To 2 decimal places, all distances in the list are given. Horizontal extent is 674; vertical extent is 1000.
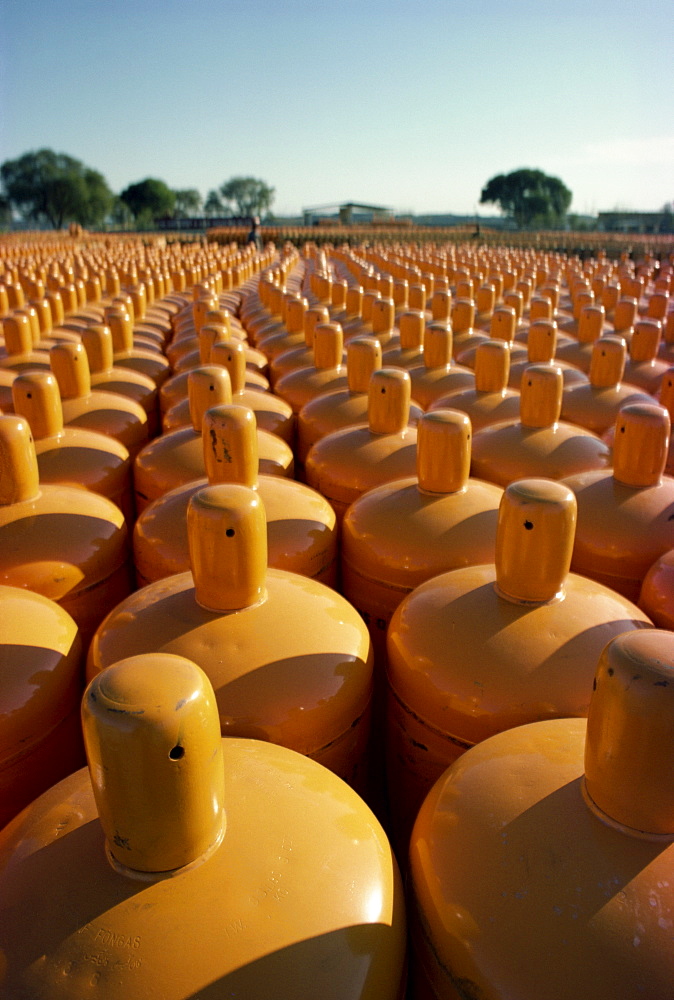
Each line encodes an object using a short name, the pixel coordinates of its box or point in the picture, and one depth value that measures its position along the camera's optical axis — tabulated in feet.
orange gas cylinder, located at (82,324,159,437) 12.35
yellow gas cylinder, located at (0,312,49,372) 13.24
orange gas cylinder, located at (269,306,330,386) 14.94
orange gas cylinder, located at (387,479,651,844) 4.82
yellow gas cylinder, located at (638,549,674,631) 6.09
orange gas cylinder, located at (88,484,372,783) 4.76
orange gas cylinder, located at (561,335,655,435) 11.55
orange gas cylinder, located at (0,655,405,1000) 2.92
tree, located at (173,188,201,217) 199.82
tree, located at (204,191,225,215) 225.15
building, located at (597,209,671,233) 94.64
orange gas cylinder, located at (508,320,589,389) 13.28
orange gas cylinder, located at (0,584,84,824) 4.87
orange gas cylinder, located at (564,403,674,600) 7.08
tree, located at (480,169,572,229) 172.04
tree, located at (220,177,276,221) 225.35
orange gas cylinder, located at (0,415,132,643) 6.55
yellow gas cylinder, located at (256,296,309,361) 16.88
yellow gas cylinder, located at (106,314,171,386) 14.47
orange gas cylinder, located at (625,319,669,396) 13.71
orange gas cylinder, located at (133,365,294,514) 8.64
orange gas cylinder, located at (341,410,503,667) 6.77
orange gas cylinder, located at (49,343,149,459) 10.38
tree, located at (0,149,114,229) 151.74
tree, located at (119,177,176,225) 168.04
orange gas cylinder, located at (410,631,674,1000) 2.98
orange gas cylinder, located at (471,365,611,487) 9.02
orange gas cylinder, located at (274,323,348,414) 12.82
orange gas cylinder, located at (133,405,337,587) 6.81
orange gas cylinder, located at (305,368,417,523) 8.80
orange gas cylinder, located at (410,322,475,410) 12.80
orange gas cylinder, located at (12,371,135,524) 8.42
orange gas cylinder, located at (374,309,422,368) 14.58
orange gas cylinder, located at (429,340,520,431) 11.00
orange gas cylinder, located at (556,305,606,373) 15.24
